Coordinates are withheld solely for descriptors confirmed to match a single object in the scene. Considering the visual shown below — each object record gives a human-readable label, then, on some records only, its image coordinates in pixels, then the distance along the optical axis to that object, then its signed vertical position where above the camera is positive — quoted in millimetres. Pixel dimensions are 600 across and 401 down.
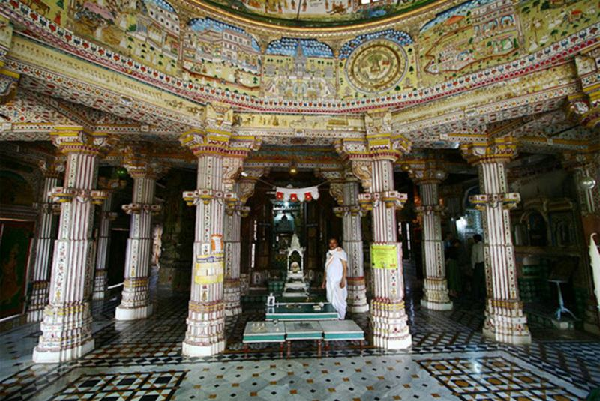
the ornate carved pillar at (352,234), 9391 +217
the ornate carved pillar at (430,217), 9719 +775
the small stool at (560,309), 7661 -1881
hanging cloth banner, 9023 +1479
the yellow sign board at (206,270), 5957 -586
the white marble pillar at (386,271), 6184 -676
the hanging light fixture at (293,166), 9410 +2433
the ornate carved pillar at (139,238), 8398 +115
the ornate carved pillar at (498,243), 6504 -83
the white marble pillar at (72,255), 5605 -275
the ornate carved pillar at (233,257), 8906 -506
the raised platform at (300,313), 6548 -1651
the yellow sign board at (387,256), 6367 -349
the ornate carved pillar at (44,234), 8883 +258
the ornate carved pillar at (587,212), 7285 +685
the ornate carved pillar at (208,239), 5855 +48
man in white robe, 7938 -1039
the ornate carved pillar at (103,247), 11023 -194
